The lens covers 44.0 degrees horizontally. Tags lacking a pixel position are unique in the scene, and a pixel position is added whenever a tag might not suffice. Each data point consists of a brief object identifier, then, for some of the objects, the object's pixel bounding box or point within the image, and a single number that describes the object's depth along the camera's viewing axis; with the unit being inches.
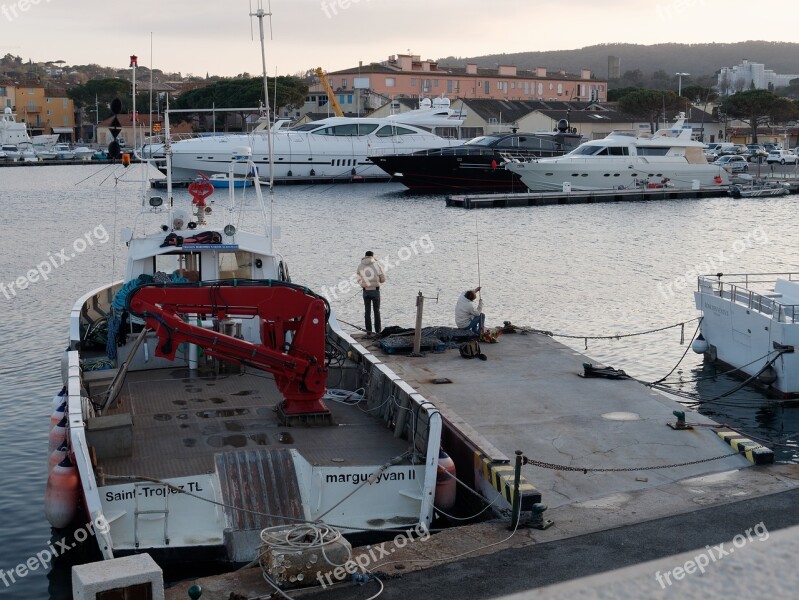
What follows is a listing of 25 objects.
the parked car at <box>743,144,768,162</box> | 3894.2
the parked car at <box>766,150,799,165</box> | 3693.4
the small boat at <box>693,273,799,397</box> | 759.1
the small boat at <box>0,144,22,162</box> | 4637.8
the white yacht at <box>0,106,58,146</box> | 5103.3
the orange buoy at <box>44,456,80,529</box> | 467.2
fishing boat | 432.1
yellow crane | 3629.4
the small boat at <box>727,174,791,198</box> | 2652.6
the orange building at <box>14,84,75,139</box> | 6127.0
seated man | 814.5
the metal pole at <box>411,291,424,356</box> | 762.8
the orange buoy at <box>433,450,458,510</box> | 485.1
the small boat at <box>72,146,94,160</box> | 4756.2
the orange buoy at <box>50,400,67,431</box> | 561.9
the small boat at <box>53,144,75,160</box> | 4665.4
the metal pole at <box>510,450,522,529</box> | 438.0
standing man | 853.2
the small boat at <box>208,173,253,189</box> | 2744.1
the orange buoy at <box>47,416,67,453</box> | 527.5
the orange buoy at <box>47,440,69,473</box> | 486.0
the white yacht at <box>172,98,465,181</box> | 2999.5
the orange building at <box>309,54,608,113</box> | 5083.7
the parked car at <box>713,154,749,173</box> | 3408.0
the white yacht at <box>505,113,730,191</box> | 2613.2
